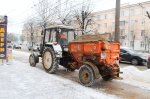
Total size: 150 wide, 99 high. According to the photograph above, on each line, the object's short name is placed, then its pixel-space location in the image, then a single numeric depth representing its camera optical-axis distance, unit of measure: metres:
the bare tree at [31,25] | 26.06
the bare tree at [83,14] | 20.27
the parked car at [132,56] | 11.16
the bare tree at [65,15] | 20.96
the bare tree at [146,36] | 32.72
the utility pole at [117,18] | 8.34
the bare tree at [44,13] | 21.08
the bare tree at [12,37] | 65.36
